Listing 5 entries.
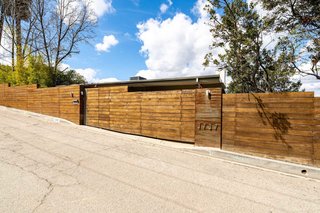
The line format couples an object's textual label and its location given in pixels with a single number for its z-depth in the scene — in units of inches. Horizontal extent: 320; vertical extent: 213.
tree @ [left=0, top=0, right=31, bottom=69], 689.2
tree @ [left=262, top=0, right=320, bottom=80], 196.5
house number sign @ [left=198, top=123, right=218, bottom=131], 232.5
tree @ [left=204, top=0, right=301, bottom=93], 233.9
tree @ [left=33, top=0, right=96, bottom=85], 695.1
